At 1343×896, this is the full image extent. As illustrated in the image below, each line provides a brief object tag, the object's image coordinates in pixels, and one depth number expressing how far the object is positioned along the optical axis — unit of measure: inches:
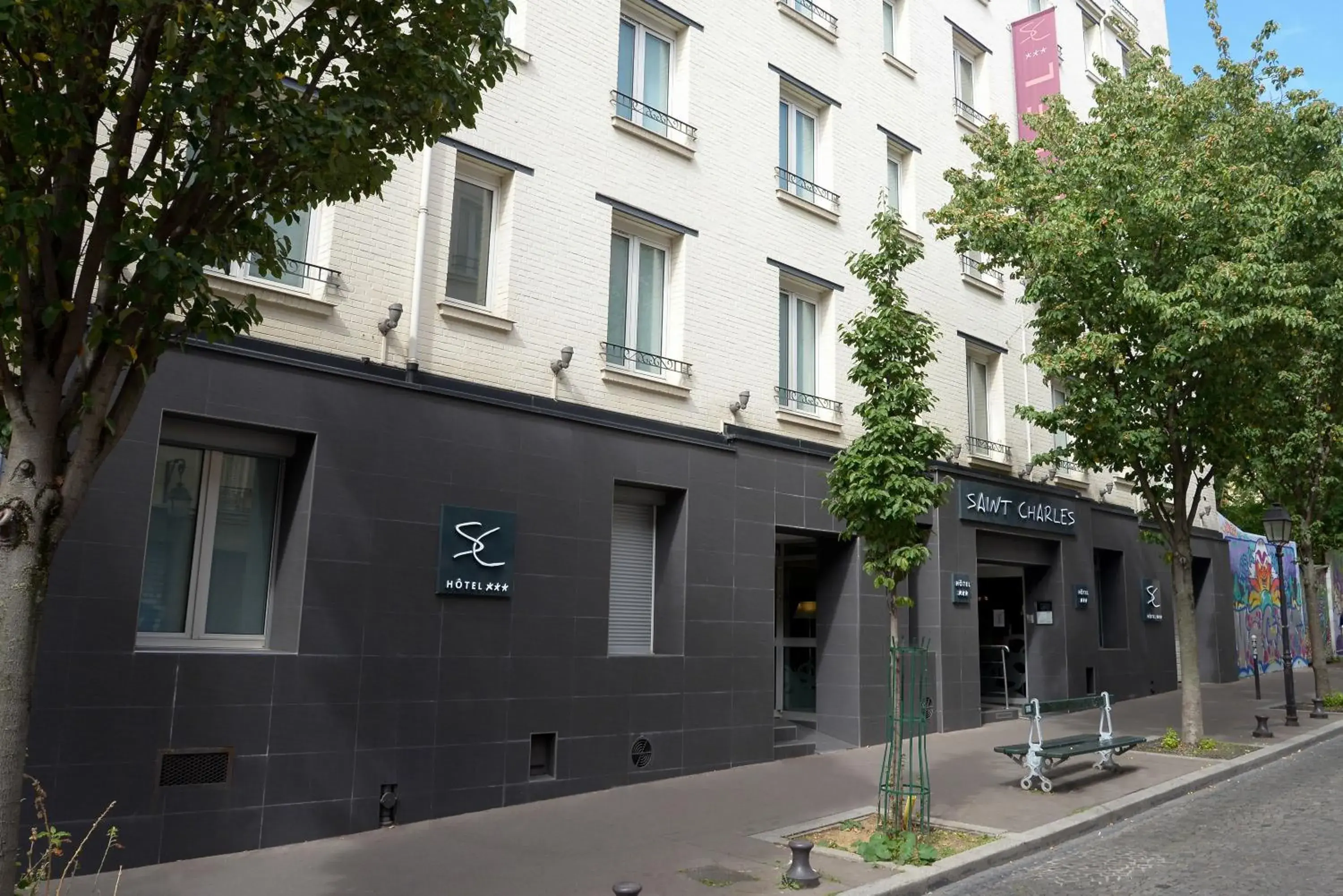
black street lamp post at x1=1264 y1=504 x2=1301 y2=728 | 677.3
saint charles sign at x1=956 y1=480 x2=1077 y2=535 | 672.4
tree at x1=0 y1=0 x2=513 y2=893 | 173.8
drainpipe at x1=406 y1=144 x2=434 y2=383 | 393.4
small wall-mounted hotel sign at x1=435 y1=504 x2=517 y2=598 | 386.6
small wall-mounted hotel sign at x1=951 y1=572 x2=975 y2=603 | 646.5
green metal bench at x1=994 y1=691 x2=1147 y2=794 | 435.8
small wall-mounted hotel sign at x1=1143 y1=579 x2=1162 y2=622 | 898.7
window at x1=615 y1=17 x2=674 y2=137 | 514.0
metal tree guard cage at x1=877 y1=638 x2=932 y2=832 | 340.2
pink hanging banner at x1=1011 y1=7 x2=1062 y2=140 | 810.2
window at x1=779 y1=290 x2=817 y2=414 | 582.9
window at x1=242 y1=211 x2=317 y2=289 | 374.3
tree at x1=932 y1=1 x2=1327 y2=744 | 530.0
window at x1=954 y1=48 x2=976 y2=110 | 782.5
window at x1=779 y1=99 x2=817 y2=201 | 604.1
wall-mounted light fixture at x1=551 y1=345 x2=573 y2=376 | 444.1
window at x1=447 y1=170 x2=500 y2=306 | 431.8
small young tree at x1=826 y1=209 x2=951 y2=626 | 344.8
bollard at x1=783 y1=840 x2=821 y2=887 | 283.4
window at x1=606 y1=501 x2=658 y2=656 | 470.3
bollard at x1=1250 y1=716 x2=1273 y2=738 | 597.6
